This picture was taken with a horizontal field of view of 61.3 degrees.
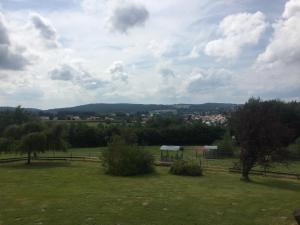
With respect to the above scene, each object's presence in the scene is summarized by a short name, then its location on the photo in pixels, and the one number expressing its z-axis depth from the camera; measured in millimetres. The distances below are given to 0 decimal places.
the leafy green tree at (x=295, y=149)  41216
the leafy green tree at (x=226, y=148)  45182
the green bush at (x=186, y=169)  25702
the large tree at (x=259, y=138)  23505
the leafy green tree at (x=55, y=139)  33128
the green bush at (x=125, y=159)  25779
